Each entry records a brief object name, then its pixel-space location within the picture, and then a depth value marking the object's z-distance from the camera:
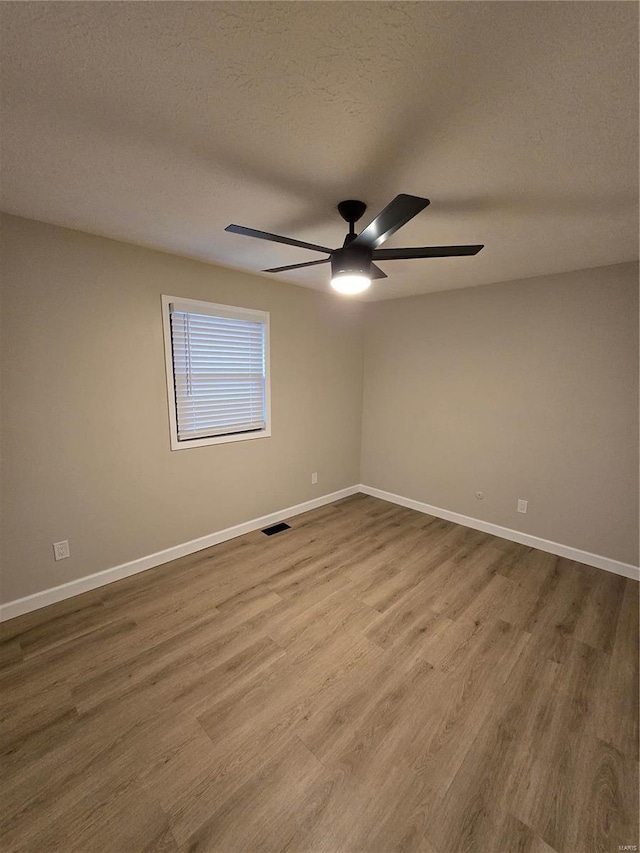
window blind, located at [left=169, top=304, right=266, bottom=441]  2.78
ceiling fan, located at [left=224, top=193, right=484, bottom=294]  1.33
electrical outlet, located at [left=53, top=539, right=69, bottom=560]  2.30
